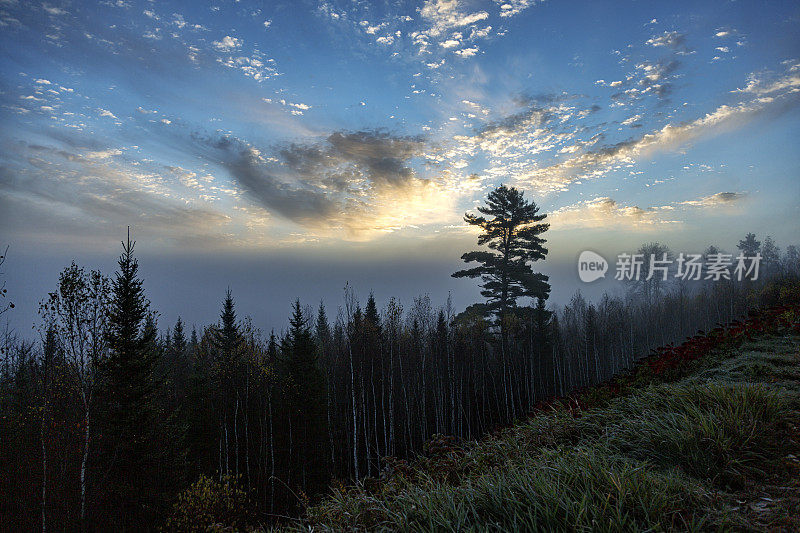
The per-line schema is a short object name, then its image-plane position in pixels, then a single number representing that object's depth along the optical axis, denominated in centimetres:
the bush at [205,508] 1538
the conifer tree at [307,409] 2355
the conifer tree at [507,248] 2844
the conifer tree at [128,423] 1427
